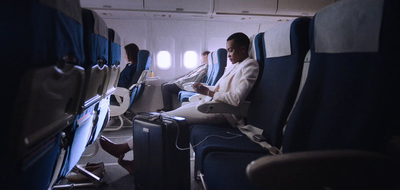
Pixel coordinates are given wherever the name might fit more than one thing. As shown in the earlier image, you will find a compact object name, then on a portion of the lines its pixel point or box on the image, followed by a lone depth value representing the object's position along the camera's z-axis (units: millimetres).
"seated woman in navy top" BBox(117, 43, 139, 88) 3821
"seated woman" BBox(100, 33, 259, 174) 1809
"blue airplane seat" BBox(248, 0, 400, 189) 675
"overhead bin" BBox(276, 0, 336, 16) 5121
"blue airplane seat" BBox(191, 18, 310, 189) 1157
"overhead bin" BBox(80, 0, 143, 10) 4559
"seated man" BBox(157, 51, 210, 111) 5273
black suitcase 1576
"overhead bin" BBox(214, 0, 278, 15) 4930
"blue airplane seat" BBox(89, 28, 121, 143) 1524
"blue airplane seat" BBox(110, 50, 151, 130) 3565
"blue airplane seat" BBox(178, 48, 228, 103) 3574
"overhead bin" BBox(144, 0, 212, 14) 4742
